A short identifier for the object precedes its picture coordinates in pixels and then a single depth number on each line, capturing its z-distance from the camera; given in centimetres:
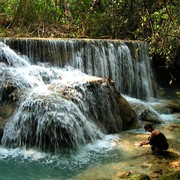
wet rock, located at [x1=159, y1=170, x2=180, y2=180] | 400
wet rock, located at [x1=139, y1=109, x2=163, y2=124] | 731
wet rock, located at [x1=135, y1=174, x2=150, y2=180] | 424
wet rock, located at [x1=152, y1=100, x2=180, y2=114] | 841
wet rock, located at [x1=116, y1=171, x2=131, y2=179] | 441
